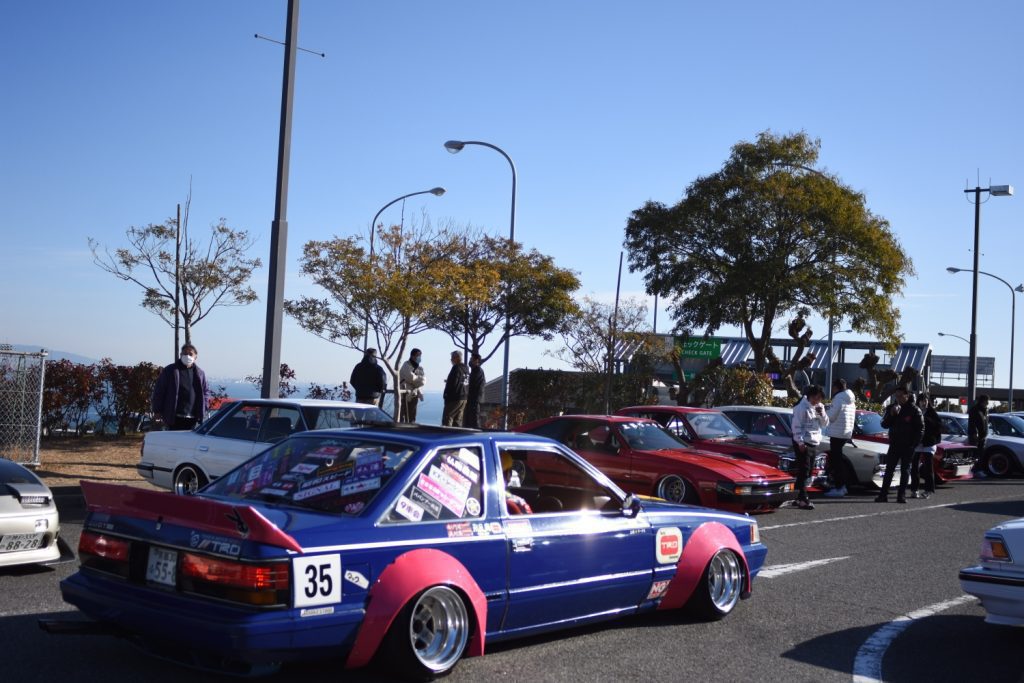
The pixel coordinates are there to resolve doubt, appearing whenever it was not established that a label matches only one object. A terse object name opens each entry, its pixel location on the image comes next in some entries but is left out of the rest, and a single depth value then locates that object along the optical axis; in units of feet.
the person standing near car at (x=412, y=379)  63.52
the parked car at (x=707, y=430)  47.16
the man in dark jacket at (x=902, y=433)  48.92
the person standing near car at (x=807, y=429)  45.88
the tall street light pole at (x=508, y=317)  78.07
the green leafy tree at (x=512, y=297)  81.51
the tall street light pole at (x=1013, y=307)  147.49
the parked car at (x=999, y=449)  72.02
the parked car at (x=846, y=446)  53.88
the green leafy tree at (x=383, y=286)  66.33
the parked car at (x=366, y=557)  14.78
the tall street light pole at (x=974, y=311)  106.42
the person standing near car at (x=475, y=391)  59.82
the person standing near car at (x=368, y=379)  52.75
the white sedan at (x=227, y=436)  35.01
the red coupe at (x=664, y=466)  39.29
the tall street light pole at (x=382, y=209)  74.99
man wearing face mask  42.47
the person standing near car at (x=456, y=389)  58.54
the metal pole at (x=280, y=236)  41.70
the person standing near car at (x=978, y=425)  69.41
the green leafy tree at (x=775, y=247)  91.20
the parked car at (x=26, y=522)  22.68
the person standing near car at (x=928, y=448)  53.52
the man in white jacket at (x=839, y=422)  48.16
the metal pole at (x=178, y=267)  75.10
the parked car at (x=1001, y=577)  20.77
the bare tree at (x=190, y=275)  75.31
